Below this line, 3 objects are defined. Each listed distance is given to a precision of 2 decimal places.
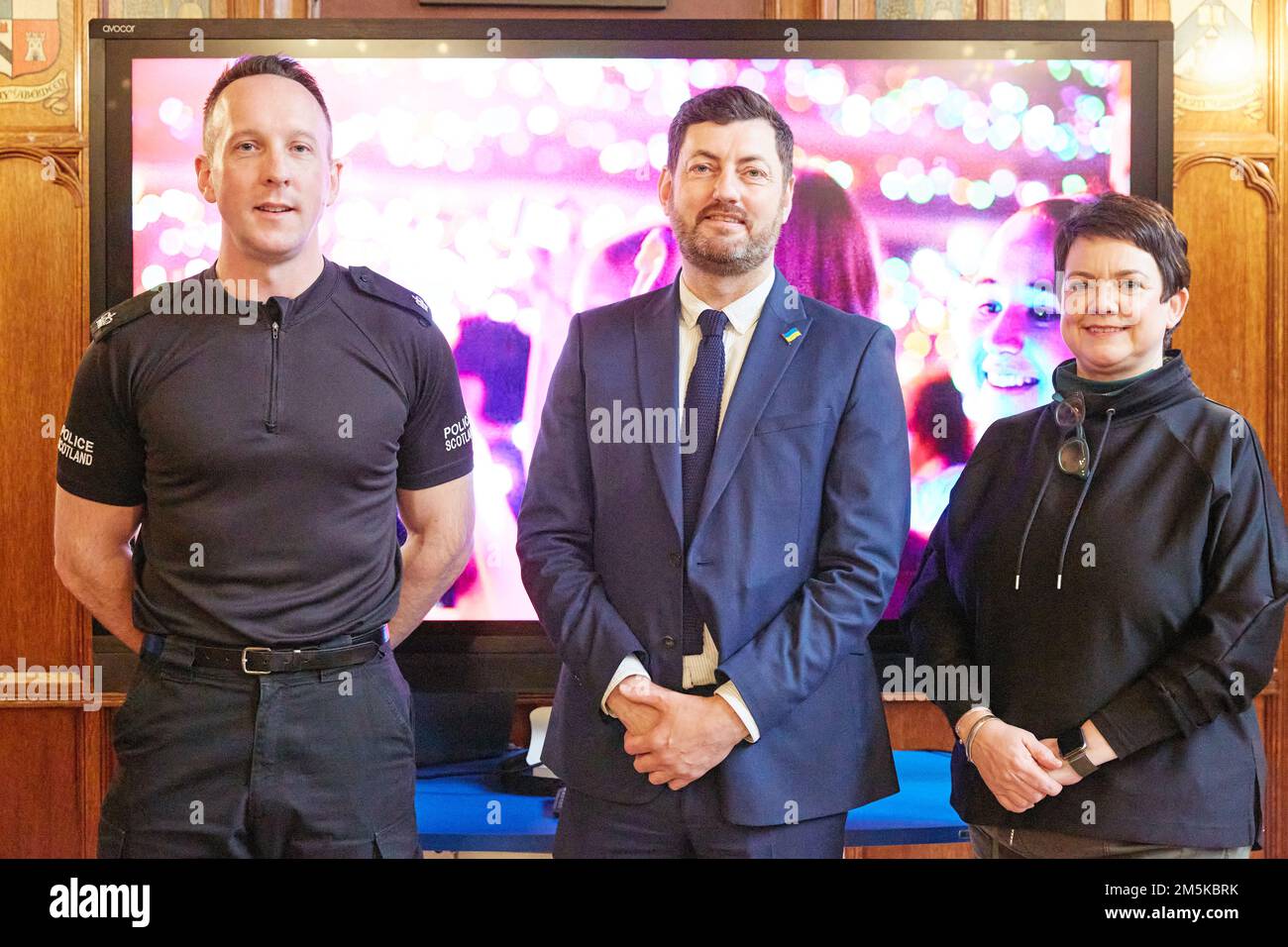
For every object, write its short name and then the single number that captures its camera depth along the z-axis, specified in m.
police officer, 1.92
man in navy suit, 1.96
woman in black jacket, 1.88
